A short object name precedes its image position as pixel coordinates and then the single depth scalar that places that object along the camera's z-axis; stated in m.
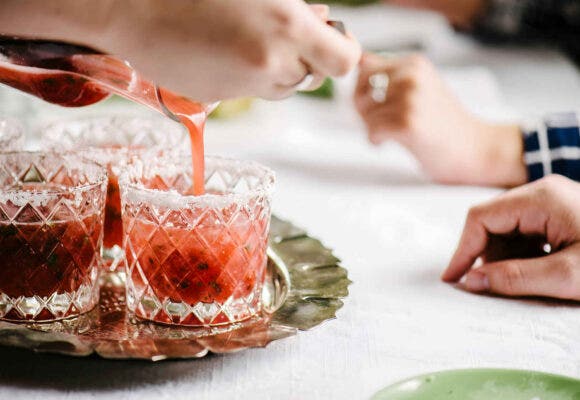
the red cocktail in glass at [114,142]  0.88
